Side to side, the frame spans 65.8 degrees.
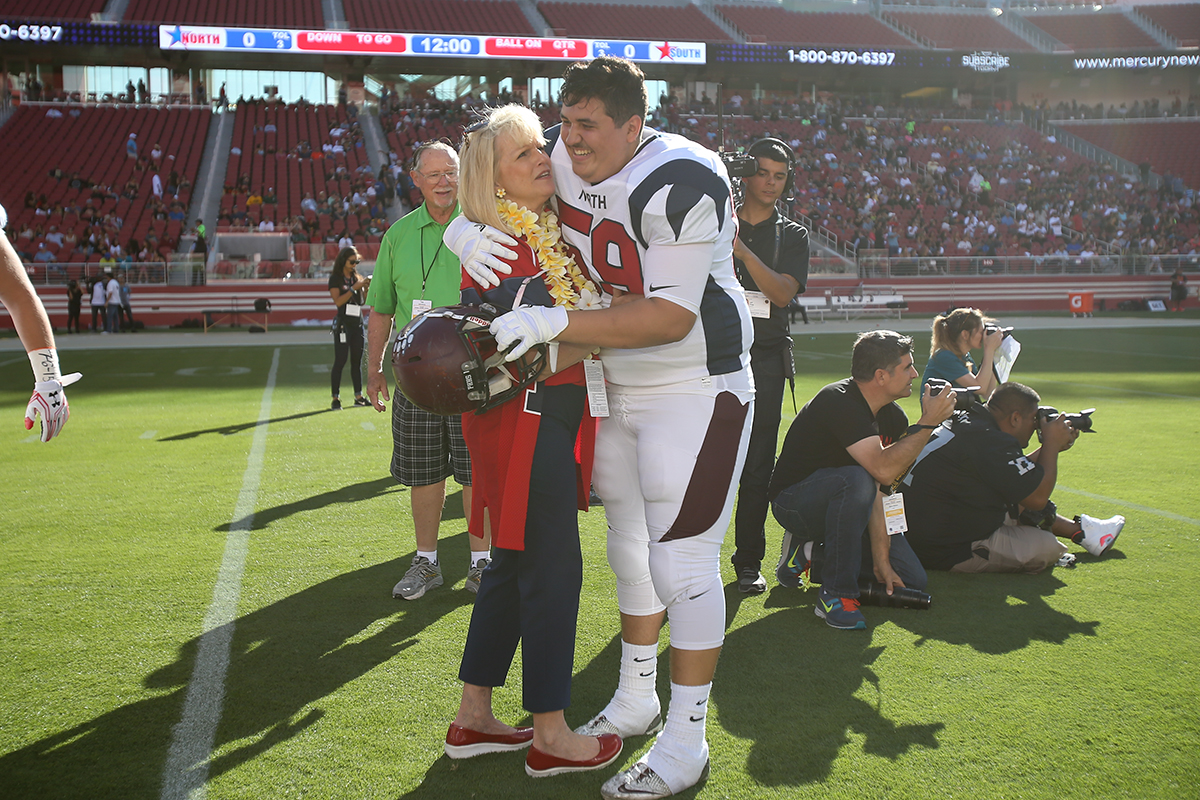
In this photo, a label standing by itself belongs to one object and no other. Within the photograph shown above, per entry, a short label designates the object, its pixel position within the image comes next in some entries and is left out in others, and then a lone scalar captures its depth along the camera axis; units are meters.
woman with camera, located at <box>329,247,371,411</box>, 10.12
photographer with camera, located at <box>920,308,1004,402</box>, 5.70
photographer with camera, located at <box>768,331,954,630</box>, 4.05
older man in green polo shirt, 4.45
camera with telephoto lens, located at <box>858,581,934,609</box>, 4.22
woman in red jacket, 2.71
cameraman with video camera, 4.48
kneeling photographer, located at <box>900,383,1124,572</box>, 4.54
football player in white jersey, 2.56
